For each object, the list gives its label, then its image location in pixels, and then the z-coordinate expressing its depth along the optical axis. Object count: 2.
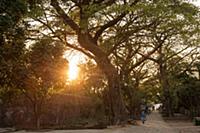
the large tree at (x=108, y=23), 23.36
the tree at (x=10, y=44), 13.81
